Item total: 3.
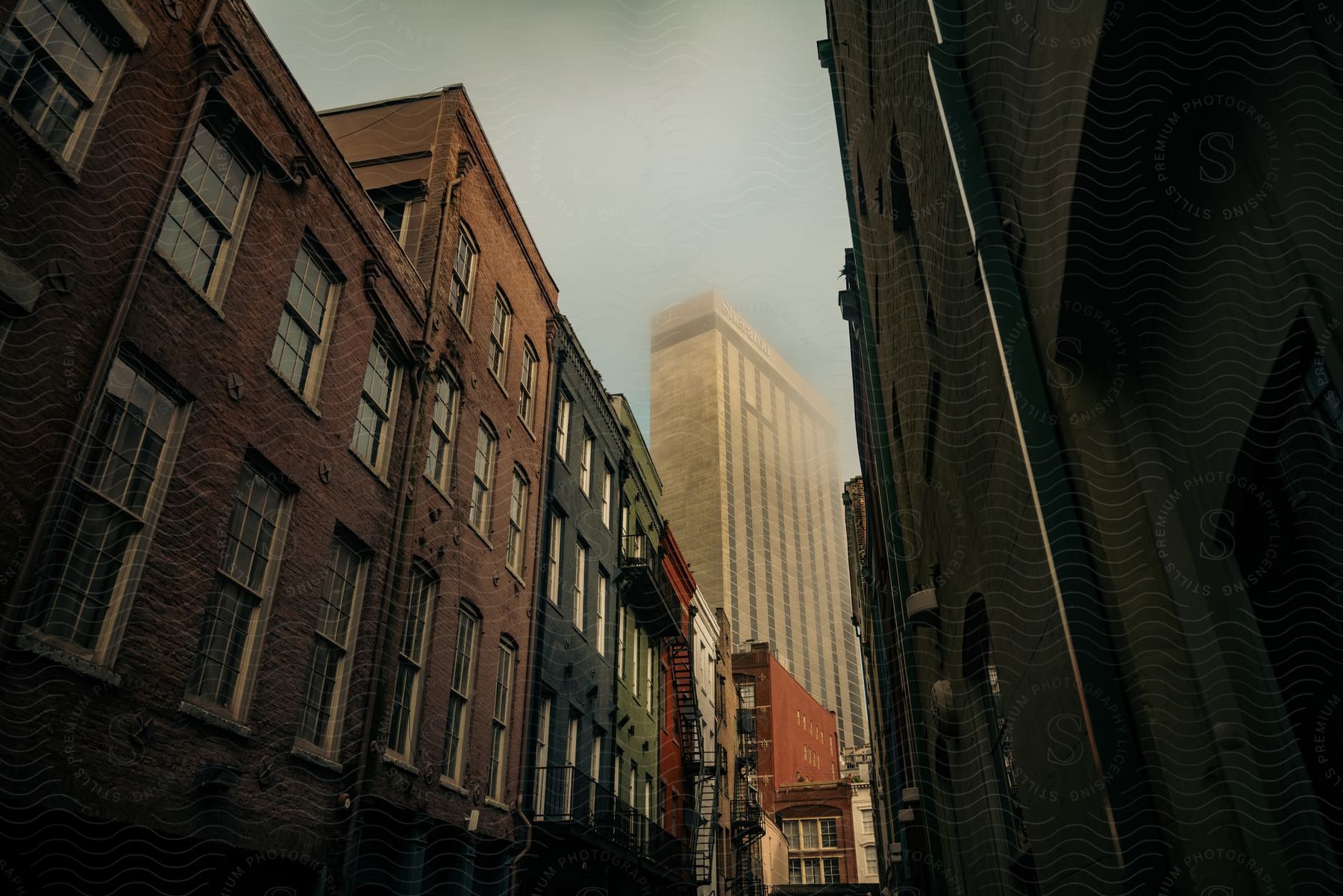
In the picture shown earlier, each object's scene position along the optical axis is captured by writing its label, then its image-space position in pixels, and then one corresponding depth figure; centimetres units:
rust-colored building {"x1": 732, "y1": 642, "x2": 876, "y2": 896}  5216
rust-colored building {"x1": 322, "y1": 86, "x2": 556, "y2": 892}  1201
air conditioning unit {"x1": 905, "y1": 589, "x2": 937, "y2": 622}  838
